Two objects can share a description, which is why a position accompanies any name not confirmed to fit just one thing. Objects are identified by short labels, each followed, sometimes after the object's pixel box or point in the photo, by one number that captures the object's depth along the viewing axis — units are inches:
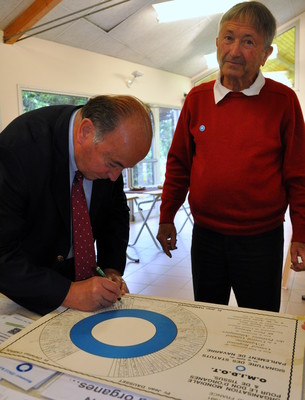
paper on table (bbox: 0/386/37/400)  24.8
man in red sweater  49.6
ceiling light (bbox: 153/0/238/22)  175.6
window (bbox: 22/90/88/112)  181.5
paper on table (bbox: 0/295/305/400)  24.9
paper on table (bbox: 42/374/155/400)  24.7
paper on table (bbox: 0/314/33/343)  33.7
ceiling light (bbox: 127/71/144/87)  229.7
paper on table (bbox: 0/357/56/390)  26.1
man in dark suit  35.7
